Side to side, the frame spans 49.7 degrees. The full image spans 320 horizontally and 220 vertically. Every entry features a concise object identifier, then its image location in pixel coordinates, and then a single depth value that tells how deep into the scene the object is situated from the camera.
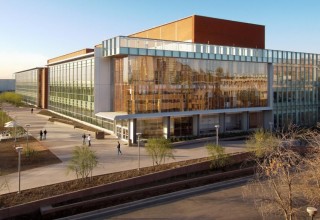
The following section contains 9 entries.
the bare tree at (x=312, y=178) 13.15
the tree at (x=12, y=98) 81.69
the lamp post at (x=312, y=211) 11.34
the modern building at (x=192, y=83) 36.50
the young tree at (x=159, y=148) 25.22
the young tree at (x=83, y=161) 21.41
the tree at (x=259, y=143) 24.94
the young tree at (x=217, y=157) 25.42
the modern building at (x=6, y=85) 193.29
